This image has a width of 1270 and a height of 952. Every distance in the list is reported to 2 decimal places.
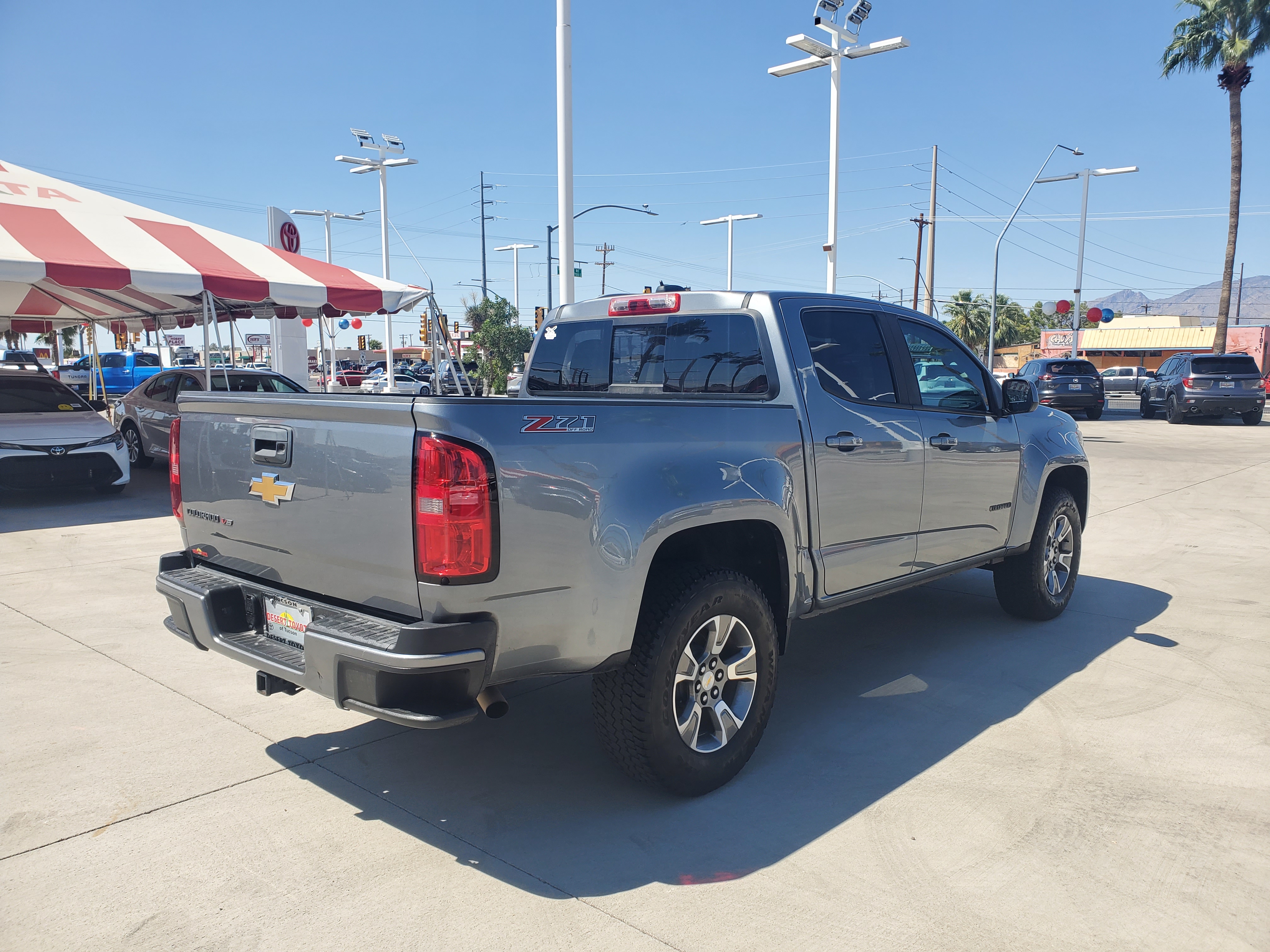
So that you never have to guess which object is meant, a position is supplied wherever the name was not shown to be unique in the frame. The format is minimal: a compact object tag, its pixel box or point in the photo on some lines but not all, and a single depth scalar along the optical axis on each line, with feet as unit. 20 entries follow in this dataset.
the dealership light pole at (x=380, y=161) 93.91
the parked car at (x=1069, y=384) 79.71
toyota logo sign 65.21
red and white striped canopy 34.12
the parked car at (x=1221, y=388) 71.61
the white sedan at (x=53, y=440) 34.12
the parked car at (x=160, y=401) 43.68
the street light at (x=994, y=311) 106.93
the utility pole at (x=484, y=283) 206.04
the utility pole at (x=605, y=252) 203.62
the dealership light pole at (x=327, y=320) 52.04
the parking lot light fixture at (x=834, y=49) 57.88
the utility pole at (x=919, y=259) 184.65
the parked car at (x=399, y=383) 100.22
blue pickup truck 126.72
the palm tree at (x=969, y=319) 245.04
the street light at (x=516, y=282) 175.11
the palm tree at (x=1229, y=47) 97.25
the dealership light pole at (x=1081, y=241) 98.99
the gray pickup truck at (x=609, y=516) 9.09
